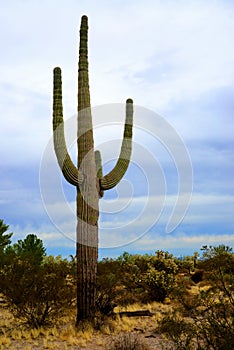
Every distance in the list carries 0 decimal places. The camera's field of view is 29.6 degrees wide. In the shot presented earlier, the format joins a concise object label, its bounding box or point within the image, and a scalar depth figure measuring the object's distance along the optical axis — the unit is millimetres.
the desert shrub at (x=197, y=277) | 21875
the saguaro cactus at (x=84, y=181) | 12086
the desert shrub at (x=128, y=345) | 8828
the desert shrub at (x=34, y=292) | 12016
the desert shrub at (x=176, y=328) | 6219
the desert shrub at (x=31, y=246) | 23656
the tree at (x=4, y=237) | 25861
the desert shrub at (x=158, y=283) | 16672
